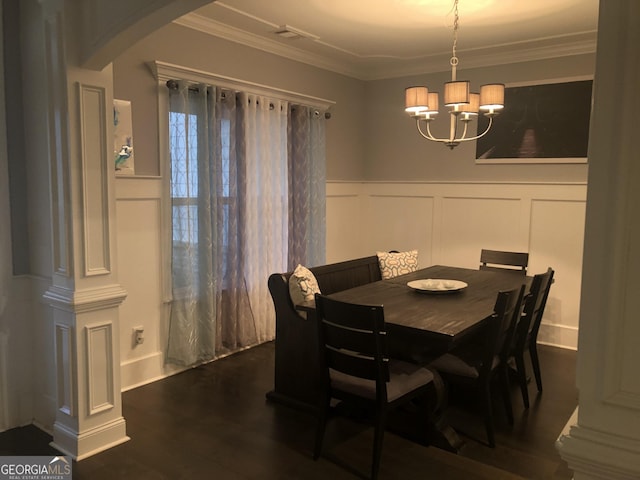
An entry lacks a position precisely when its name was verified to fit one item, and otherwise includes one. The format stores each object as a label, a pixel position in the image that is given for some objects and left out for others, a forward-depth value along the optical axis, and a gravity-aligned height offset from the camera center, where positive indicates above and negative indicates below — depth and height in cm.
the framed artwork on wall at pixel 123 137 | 353 +34
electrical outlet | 380 -108
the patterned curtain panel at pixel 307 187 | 490 +3
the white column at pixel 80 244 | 266 -30
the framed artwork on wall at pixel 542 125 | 466 +63
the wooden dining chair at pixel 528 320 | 328 -83
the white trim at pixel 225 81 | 375 +86
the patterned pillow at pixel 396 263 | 446 -62
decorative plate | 354 -66
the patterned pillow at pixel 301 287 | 330 -61
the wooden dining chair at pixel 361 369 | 251 -89
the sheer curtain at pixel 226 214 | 395 -21
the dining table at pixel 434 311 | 276 -70
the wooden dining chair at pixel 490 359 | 290 -98
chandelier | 329 +59
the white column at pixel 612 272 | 107 -17
